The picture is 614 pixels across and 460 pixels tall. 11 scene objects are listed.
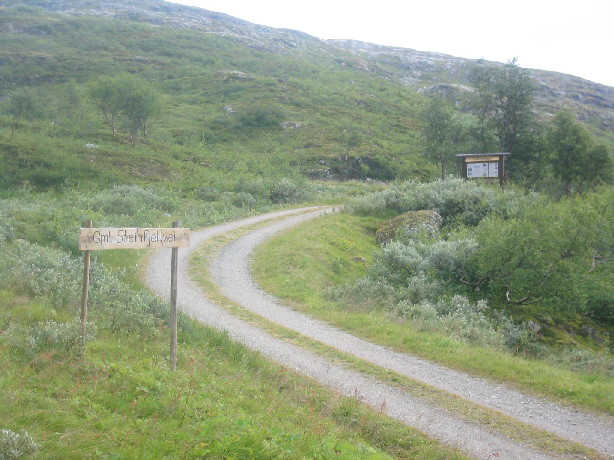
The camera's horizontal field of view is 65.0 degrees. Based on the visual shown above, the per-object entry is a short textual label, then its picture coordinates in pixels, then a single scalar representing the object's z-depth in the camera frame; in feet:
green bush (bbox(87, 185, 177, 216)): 72.43
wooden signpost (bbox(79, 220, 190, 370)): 19.99
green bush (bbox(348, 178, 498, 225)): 80.79
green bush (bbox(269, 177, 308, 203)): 108.37
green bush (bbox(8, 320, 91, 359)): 20.38
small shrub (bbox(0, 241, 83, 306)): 29.81
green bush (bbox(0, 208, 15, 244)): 45.81
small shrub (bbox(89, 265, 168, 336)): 27.48
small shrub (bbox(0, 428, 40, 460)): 12.62
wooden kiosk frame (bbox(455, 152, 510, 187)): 94.02
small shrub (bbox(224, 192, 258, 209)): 95.91
